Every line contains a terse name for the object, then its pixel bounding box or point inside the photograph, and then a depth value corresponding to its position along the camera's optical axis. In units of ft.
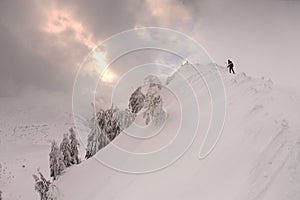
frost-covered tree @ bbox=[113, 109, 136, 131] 111.39
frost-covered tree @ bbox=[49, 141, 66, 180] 107.74
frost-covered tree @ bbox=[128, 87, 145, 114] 112.88
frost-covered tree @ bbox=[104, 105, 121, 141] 112.57
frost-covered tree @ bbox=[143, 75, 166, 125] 90.68
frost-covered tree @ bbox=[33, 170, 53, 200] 89.44
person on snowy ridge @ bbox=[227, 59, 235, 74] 115.24
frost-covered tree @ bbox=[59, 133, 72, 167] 110.80
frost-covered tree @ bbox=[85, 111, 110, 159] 111.86
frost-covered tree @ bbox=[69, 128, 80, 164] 110.83
